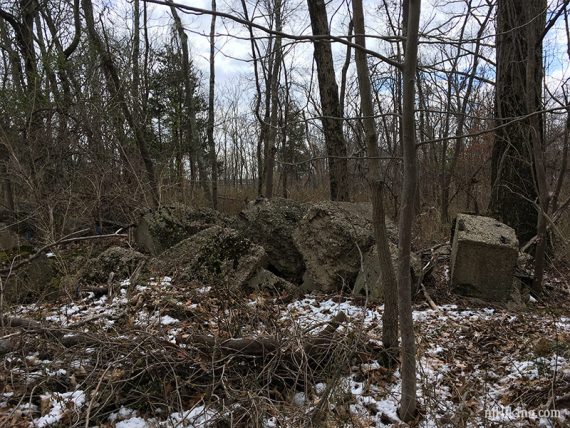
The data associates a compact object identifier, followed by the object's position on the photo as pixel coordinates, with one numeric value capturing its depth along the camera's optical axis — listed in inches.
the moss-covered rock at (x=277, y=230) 239.1
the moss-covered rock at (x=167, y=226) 247.0
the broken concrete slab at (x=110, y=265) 214.8
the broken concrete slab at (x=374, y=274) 193.3
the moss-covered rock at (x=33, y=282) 183.9
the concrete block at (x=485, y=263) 191.6
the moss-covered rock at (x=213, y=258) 206.7
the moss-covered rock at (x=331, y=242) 212.2
